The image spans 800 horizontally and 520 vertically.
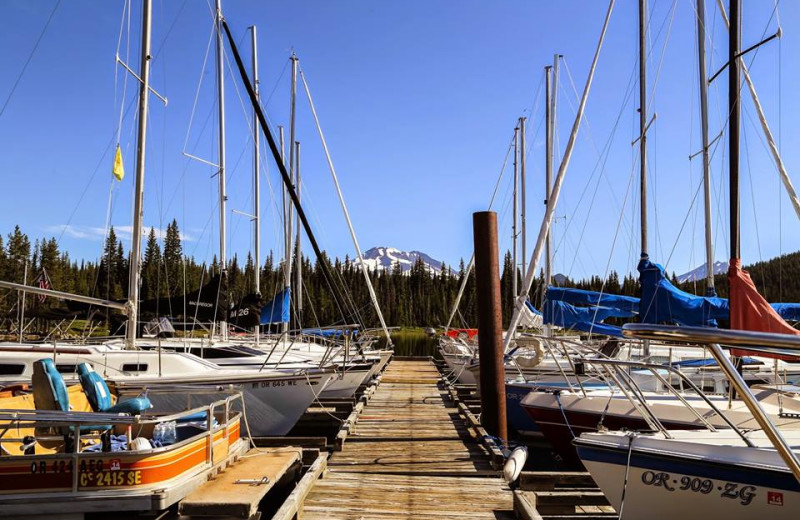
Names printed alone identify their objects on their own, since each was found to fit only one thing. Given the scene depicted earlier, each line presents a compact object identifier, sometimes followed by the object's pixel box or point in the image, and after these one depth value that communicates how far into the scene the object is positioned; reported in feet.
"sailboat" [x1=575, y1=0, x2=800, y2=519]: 21.66
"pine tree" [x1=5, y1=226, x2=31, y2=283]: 259.39
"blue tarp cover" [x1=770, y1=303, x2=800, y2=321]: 59.57
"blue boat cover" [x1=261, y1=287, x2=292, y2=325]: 79.10
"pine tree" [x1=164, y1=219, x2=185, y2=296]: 332.27
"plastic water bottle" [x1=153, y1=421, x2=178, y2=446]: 28.55
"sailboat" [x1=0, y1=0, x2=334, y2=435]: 46.26
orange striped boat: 22.43
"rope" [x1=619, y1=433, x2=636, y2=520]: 22.91
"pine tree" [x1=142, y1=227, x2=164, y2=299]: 283.59
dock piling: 36.96
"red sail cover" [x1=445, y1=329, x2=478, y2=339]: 105.56
